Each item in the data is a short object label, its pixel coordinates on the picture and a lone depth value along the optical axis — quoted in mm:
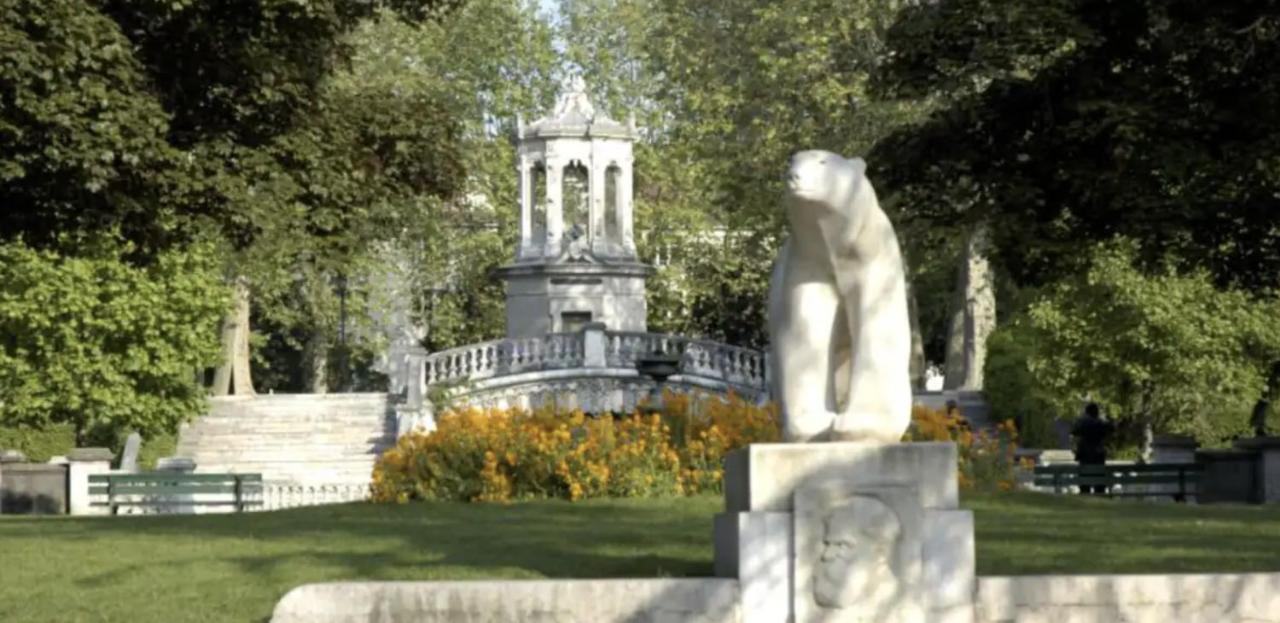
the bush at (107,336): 51438
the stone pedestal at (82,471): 40925
